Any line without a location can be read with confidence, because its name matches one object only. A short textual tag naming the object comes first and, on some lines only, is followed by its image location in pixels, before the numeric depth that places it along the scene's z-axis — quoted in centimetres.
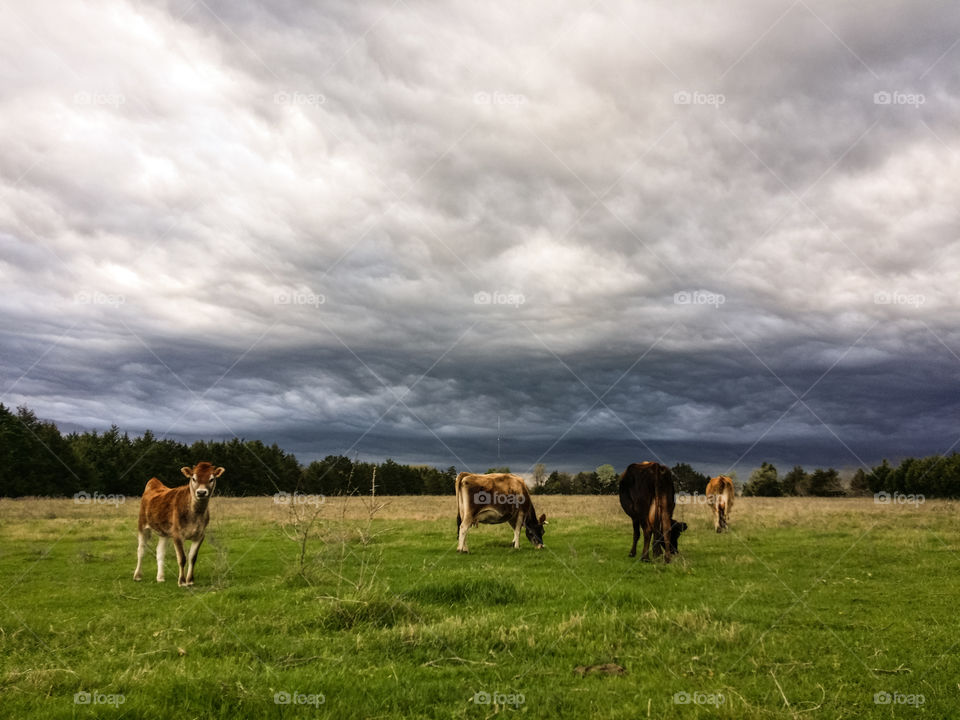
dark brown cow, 1783
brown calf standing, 1502
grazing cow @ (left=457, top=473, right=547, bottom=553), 2131
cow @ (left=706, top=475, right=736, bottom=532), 2616
